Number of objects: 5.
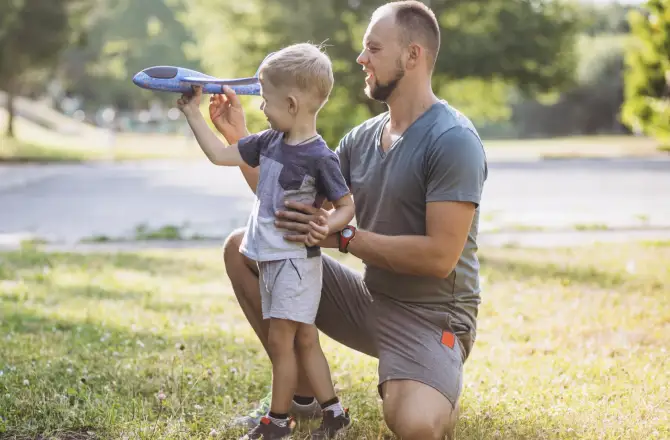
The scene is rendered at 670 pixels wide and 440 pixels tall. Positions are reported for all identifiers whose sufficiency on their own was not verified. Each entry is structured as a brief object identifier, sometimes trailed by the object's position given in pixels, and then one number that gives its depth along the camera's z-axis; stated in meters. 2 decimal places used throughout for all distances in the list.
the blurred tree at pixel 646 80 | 21.84
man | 3.34
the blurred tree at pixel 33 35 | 26.31
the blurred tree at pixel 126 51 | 55.00
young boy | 3.19
